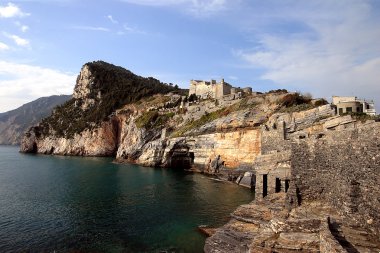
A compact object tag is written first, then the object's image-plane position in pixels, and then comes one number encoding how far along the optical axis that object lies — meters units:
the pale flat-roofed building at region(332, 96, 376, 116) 43.16
